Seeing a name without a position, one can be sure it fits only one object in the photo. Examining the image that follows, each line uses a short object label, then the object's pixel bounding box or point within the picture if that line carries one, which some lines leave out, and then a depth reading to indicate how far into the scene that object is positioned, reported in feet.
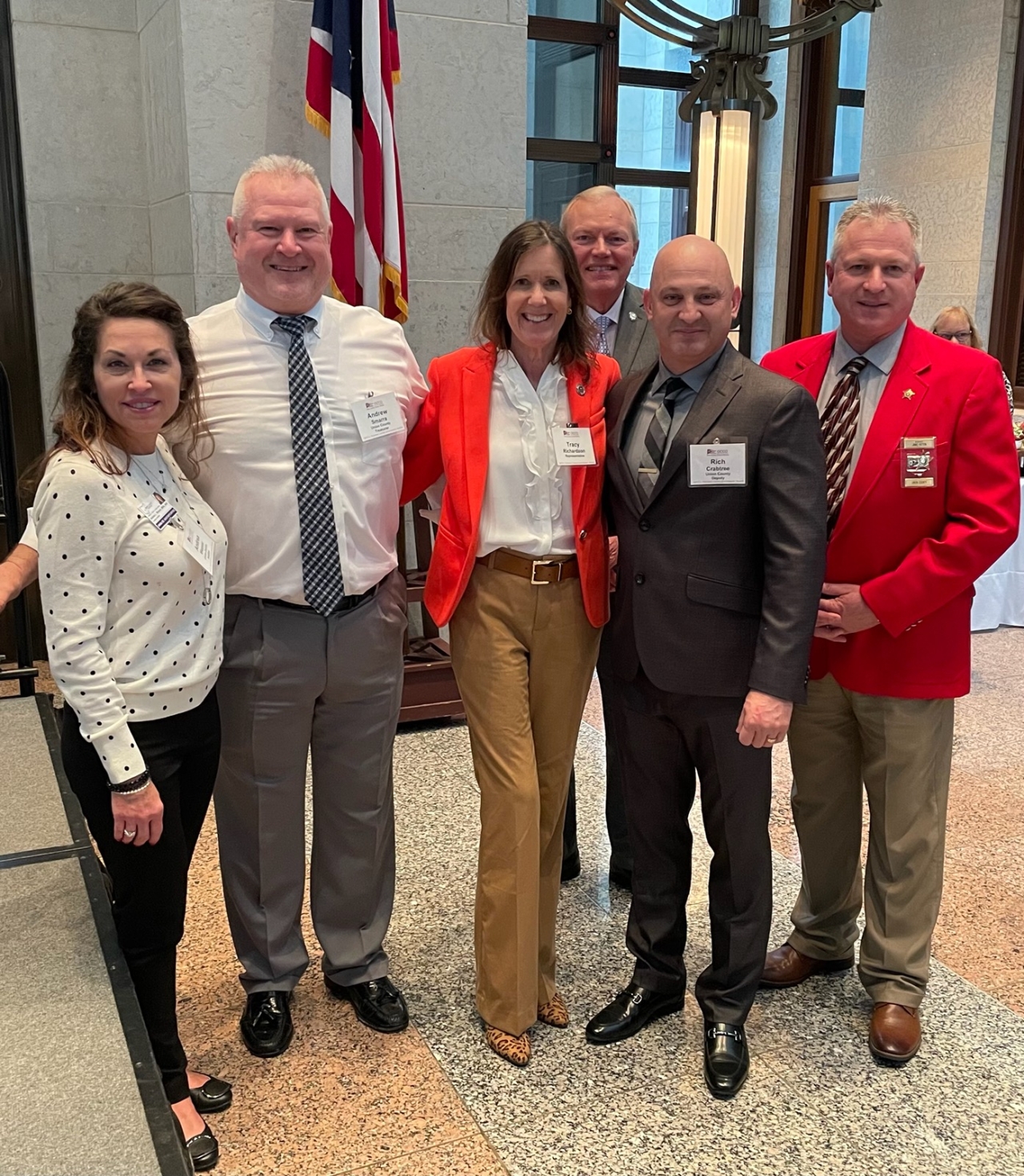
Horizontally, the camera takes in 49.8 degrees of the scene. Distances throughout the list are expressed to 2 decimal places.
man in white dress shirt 7.22
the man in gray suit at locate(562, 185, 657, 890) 9.46
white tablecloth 20.79
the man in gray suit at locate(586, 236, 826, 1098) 6.95
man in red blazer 7.45
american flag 12.70
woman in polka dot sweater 5.67
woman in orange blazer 7.44
